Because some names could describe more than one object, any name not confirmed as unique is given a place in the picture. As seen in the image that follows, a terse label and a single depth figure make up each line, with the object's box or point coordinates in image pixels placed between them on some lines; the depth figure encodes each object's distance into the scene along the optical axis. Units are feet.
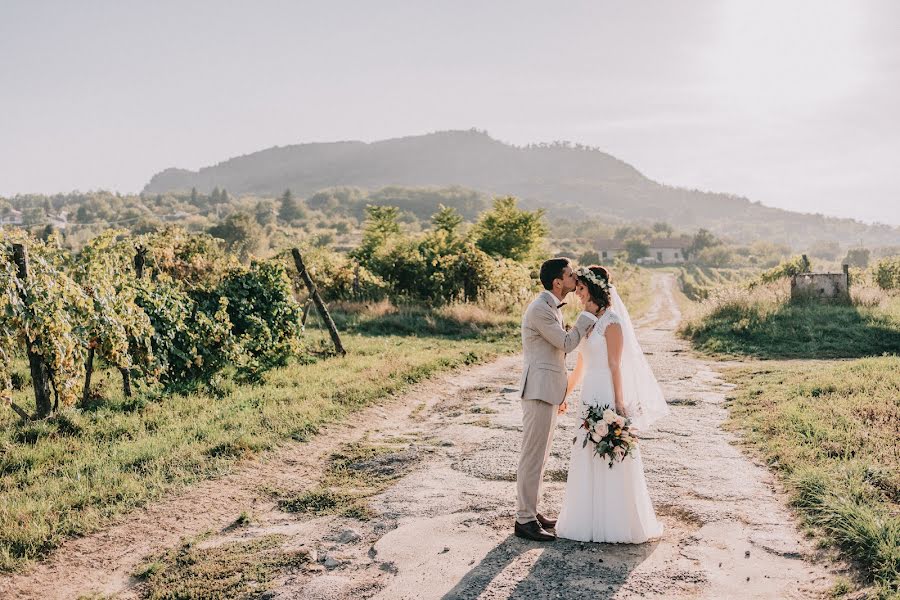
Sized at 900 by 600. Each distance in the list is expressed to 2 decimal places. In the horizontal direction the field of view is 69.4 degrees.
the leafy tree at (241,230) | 262.67
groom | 18.11
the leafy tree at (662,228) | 597.36
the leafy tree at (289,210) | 527.27
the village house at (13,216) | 492.54
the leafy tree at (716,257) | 412.36
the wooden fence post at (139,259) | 38.95
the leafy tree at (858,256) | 435.53
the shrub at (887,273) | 101.60
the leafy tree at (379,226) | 98.78
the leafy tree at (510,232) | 97.96
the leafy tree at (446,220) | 94.80
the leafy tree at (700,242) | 451.12
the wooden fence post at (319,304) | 45.88
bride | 17.98
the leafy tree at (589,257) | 338.03
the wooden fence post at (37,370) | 26.37
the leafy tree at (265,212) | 464.57
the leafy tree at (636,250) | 443.73
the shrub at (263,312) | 39.50
